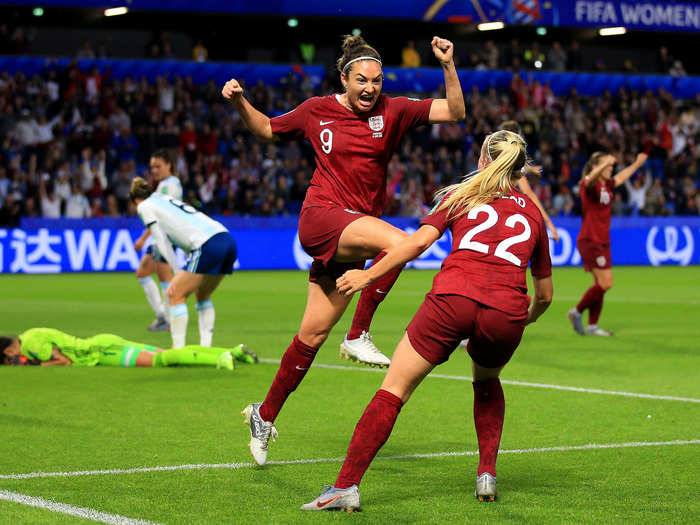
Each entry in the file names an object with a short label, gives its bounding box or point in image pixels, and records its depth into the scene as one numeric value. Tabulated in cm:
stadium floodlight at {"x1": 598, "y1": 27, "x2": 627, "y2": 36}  3671
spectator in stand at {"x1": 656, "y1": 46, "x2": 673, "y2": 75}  4019
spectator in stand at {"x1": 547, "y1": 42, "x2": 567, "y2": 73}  3759
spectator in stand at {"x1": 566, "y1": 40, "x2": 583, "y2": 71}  3813
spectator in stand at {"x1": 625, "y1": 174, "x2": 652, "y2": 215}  3319
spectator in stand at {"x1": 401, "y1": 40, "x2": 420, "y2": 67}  3541
